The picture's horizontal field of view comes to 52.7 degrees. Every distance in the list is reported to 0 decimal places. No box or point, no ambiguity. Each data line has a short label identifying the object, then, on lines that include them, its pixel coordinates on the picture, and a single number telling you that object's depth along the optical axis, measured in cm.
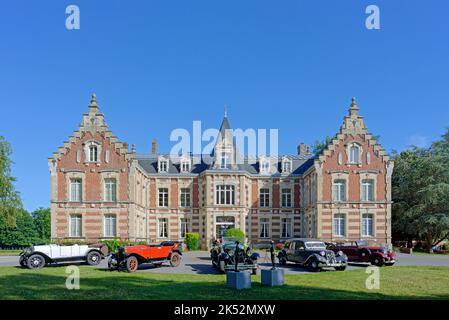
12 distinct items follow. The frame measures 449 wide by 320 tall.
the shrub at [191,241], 4125
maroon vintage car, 2492
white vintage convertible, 2264
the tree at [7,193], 4534
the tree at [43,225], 10388
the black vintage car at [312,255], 2194
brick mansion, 3853
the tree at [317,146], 6438
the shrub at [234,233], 3930
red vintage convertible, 2116
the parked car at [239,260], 1938
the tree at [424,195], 4109
